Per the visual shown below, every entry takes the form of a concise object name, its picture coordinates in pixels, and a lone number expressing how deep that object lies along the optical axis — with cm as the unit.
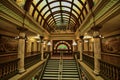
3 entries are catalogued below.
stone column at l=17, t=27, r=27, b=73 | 491
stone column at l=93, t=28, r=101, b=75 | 456
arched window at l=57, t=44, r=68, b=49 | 1909
